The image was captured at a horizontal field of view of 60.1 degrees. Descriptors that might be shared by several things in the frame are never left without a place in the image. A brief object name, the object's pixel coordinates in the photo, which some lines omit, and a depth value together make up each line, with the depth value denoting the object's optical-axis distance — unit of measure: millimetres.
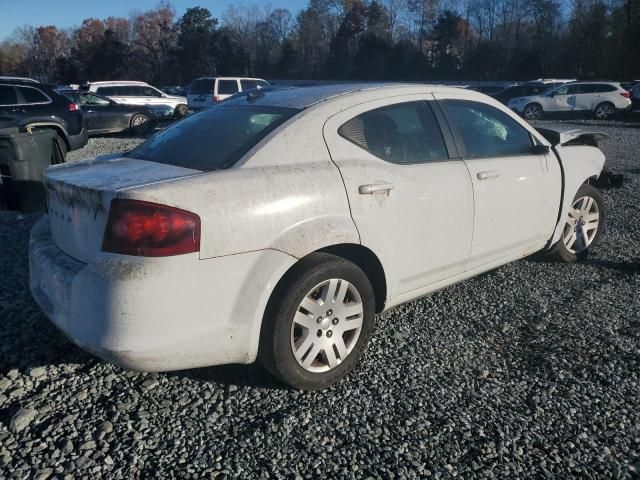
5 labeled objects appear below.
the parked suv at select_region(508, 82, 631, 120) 24484
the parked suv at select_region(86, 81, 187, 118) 19984
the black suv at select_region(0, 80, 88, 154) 11055
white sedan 2447
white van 20234
